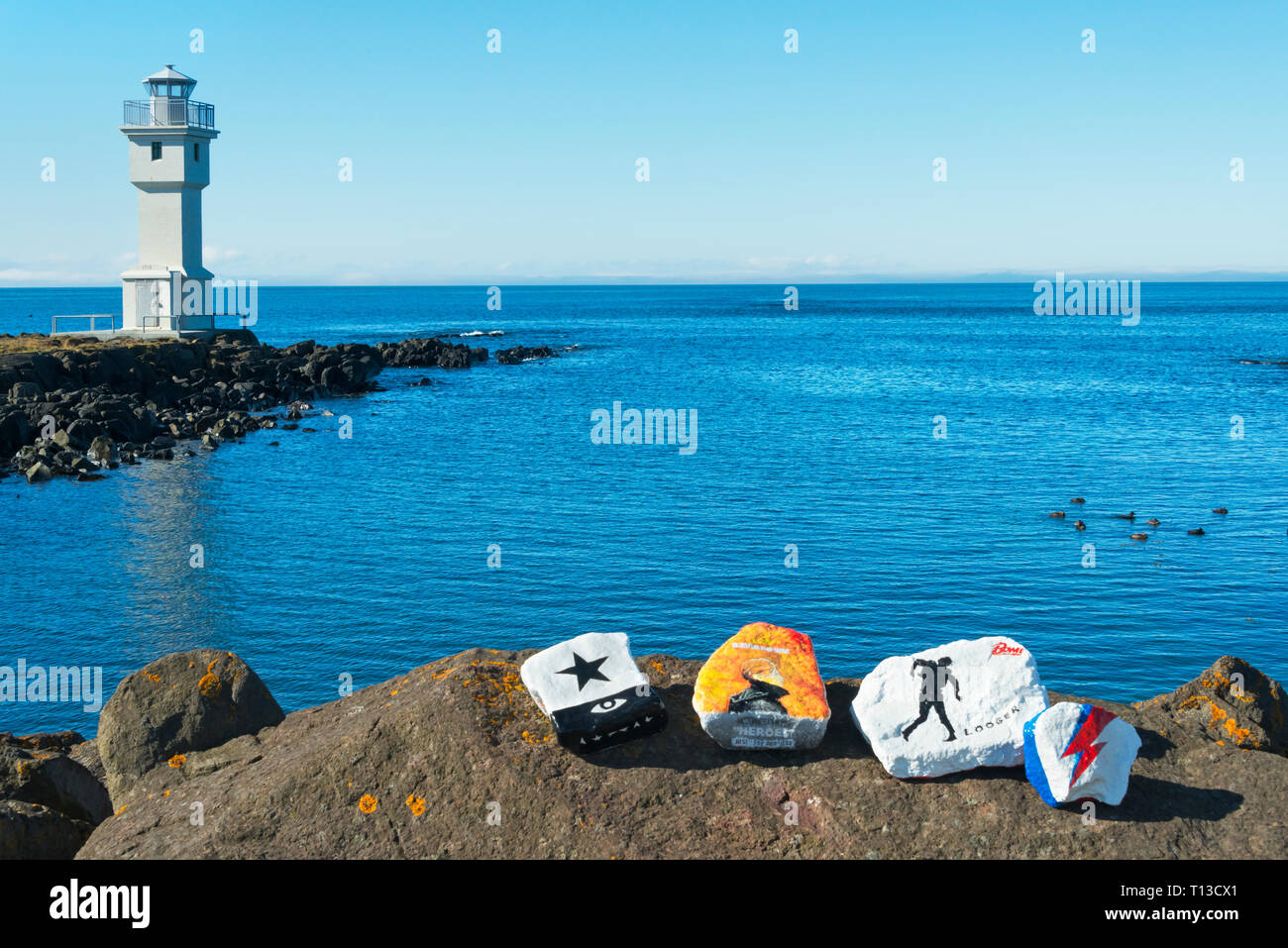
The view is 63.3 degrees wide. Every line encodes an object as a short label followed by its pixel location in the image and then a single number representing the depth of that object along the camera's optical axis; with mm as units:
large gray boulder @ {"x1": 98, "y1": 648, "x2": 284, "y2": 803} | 12047
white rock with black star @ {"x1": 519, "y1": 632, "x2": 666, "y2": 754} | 10305
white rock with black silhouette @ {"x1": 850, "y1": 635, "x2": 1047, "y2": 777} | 9930
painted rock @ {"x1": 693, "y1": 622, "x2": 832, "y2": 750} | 10367
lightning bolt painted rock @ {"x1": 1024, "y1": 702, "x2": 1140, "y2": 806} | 9391
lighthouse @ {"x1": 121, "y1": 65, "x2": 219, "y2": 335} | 69500
